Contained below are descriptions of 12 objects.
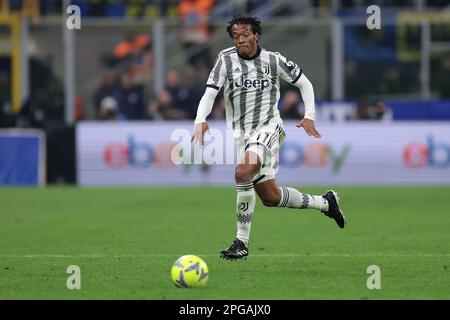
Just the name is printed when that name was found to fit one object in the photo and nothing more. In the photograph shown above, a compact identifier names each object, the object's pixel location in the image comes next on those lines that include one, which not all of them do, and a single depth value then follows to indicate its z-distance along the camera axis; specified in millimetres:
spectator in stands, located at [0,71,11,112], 28125
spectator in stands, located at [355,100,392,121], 25359
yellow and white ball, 8617
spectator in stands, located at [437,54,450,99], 29234
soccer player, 10438
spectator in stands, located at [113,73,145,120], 27516
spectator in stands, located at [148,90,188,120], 25141
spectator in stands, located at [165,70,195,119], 26562
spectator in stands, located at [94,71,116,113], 27891
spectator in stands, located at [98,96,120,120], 26016
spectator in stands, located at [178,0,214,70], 28109
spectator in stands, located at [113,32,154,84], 29234
